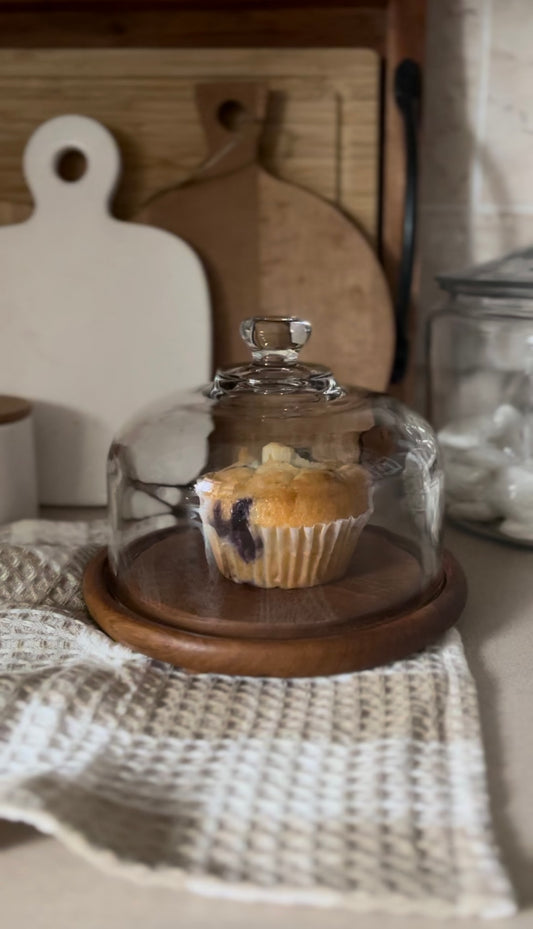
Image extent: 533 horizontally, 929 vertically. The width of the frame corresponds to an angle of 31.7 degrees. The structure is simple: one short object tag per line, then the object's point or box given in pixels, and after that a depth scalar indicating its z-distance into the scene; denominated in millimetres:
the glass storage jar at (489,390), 867
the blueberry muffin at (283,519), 655
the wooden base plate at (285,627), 590
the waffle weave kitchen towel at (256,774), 419
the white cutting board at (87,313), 950
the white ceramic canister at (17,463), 876
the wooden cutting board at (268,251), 955
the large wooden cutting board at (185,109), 954
